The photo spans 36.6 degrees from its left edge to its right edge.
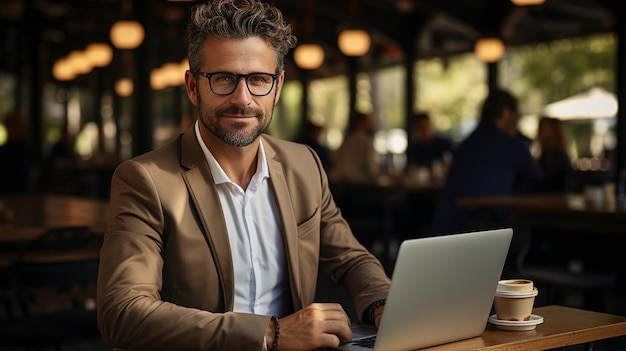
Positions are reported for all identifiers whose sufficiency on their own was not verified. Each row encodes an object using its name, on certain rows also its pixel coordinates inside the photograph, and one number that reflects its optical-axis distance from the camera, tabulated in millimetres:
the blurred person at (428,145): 11320
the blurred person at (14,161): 9031
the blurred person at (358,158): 10367
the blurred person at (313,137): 10406
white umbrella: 12312
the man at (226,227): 1963
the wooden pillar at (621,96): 9148
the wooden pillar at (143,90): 10625
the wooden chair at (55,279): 3807
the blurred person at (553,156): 8172
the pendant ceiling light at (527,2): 8672
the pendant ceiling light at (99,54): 14281
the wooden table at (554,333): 1980
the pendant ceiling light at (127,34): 10625
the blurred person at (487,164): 6191
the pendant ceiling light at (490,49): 11500
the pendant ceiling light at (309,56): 12070
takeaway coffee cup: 2115
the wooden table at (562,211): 5754
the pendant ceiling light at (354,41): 11047
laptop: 1798
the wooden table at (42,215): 4609
